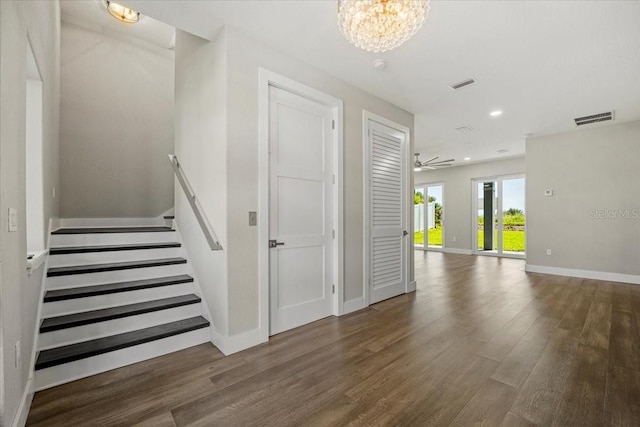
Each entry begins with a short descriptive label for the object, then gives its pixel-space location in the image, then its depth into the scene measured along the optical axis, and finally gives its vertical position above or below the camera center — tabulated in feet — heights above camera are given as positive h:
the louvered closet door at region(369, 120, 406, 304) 12.39 +0.02
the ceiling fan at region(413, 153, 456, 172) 25.60 +4.76
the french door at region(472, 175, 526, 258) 25.84 -0.38
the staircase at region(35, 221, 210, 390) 6.74 -2.70
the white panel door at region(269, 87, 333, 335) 9.16 +0.09
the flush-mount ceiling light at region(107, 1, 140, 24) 12.51 +9.17
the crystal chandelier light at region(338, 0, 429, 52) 5.41 +3.88
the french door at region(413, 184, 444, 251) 31.71 -0.45
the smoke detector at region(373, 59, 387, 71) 9.57 +5.16
